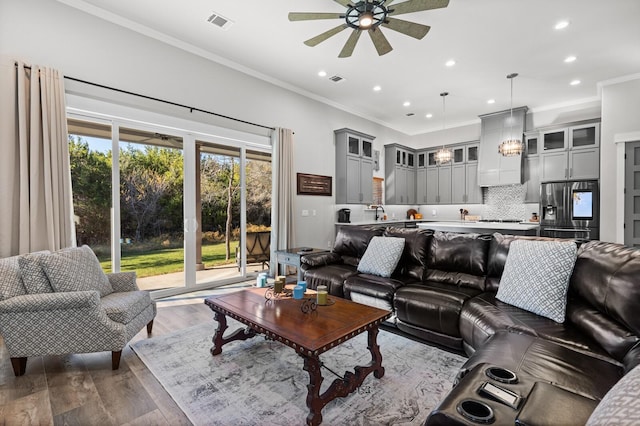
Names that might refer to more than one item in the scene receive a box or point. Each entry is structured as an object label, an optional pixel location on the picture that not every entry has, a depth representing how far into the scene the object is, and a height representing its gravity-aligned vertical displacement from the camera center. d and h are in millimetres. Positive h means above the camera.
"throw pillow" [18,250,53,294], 2135 -482
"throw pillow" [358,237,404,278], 3223 -536
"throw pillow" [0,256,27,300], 2057 -513
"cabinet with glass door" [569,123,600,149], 5379 +1377
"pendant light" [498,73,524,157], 5152 +1096
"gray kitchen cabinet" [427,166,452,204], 7664 +649
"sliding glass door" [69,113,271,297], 3482 +93
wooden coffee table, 1661 -764
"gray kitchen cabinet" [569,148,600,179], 5344 +850
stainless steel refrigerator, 5168 -19
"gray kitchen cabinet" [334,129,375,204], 6070 +908
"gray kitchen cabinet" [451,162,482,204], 7148 +616
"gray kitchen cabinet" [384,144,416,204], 7469 +940
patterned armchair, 2014 -743
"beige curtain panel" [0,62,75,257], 2738 +479
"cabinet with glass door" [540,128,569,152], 5738 +1397
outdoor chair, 5059 -661
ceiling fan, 2500 +1739
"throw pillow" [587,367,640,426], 655 -469
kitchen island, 4648 -317
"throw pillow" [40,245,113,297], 2205 -493
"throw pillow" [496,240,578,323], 2008 -504
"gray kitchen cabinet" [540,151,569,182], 5707 +868
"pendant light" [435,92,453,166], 5927 +1097
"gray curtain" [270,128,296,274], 4926 +297
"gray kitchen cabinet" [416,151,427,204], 8078 +892
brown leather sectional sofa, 1192 -742
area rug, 1723 -1204
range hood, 6297 +1374
